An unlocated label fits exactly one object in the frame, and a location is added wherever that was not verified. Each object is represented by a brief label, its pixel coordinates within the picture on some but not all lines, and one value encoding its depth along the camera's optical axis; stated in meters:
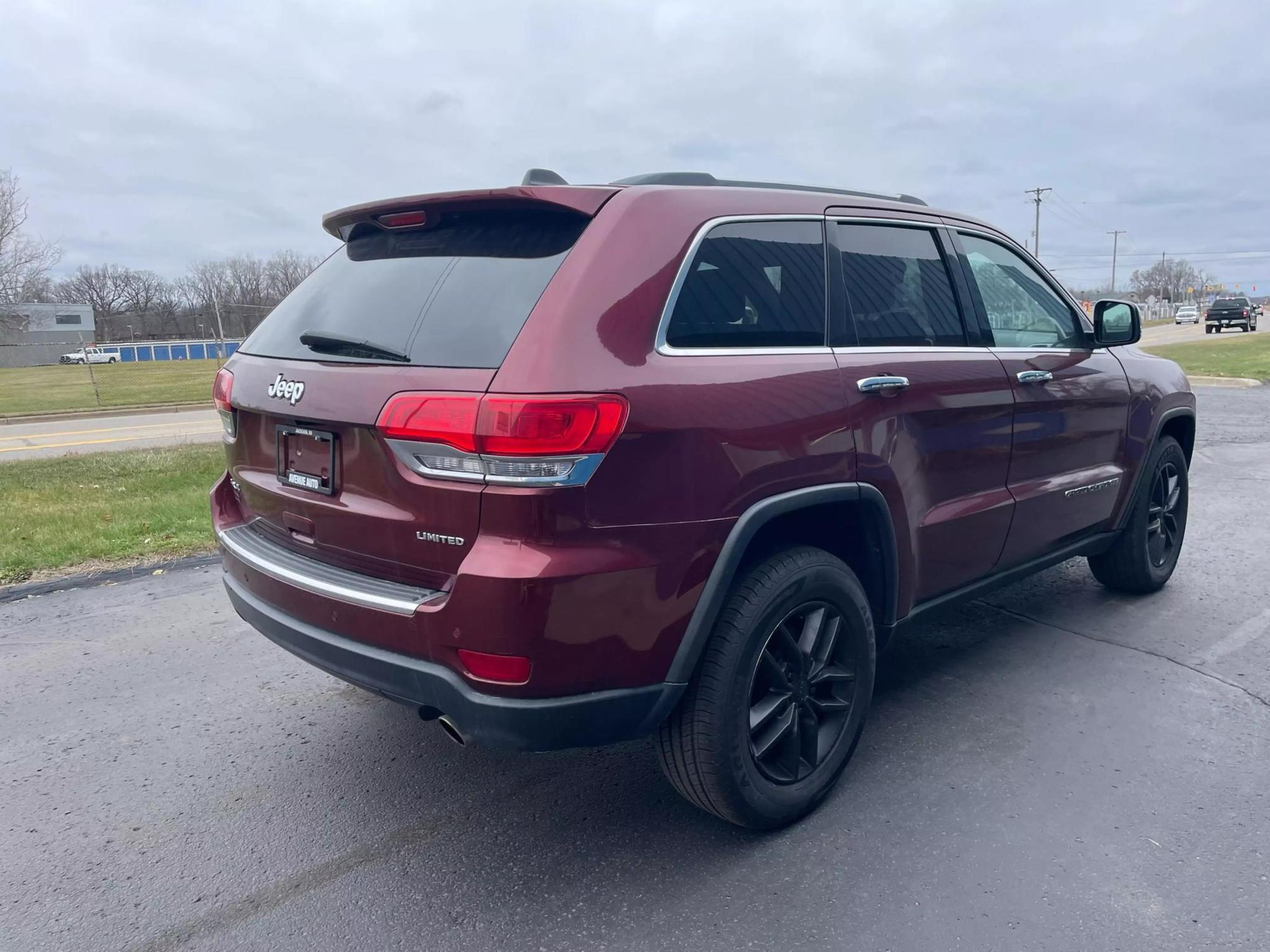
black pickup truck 49.88
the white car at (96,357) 56.84
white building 31.31
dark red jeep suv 2.26
